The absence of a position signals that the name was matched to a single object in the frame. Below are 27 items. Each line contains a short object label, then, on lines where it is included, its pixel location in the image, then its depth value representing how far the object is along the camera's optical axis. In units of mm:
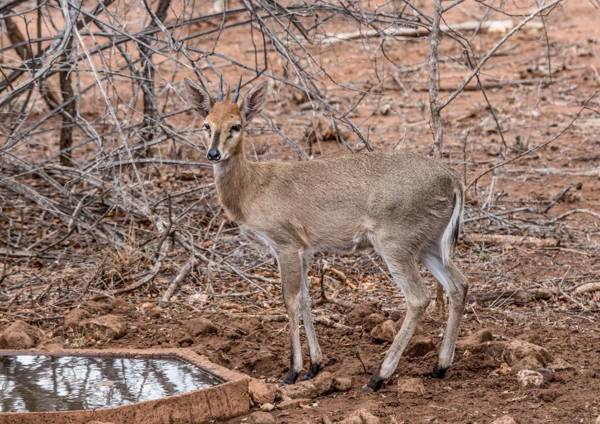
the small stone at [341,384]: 12414
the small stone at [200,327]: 14492
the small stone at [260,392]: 11617
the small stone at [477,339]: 13493
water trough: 10720
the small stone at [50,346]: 13116
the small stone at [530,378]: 12008
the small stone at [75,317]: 14711
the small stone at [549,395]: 11586
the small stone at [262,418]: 11008
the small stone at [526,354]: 12625
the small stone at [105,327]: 14477
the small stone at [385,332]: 14141
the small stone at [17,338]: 13617
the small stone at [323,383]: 12203
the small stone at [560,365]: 12555
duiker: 12812
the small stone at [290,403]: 11672
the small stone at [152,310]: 15555
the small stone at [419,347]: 13594
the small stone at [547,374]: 12156
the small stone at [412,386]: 12156
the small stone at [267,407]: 11501
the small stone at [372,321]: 14695
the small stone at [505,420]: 10437
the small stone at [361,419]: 10625
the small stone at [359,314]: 15047
